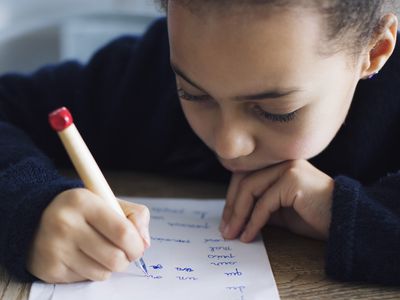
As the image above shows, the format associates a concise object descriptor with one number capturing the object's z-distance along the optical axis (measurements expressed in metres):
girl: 0.51
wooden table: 0.53
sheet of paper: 0.51
